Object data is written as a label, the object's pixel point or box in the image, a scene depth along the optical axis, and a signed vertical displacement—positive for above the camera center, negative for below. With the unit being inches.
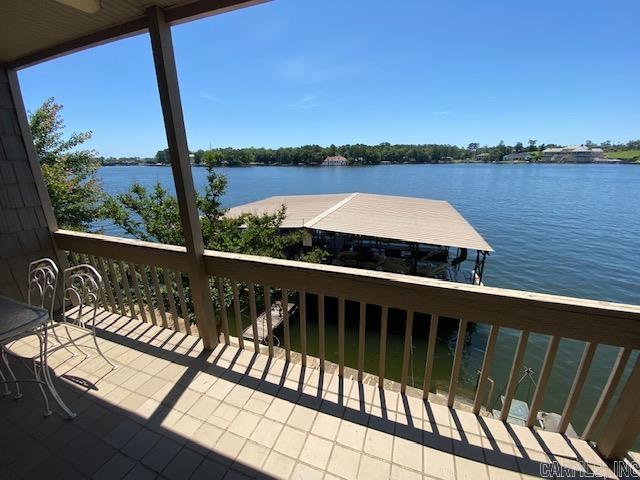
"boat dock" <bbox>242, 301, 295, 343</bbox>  299.0 -190.5
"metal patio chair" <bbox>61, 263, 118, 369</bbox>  88.0 -63.5
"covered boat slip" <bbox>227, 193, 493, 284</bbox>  370.9 -101.6
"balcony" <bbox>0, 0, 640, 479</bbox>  56.7 -61.5
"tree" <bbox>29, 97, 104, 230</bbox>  257.8 -16.0
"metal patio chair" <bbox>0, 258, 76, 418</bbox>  61.7 -37.7
